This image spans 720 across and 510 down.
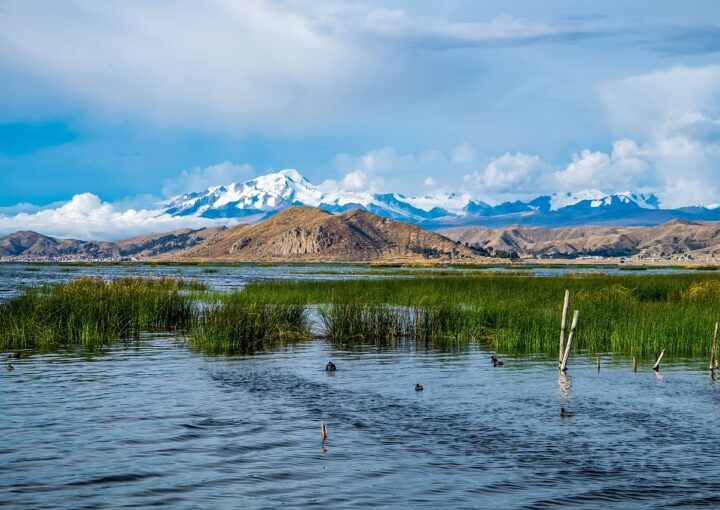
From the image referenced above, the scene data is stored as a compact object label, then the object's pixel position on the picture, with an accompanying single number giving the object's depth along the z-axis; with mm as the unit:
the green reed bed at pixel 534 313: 33156
